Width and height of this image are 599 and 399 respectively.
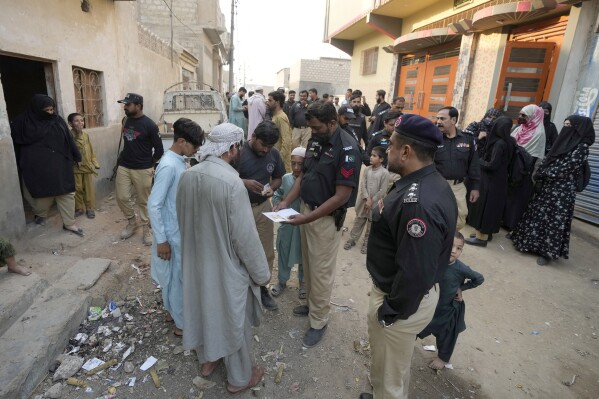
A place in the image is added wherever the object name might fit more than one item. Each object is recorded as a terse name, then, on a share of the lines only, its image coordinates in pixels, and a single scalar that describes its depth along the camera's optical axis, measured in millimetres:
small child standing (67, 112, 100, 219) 5027
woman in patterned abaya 4223
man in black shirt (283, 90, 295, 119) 10055
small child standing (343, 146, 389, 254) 4547
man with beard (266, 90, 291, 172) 5898
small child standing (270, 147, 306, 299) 3482
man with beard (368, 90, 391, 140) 6830
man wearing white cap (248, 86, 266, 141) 7163
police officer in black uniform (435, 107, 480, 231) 3873
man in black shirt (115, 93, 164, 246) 4660
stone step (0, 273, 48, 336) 2686
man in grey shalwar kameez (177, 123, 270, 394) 2025
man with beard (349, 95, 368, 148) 7137
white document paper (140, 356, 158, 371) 2652
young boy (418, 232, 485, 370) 2506
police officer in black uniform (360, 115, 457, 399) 1485
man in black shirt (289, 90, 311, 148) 7859
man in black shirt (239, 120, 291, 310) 3086
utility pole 21495
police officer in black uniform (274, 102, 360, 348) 2625
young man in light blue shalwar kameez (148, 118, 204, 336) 2631
